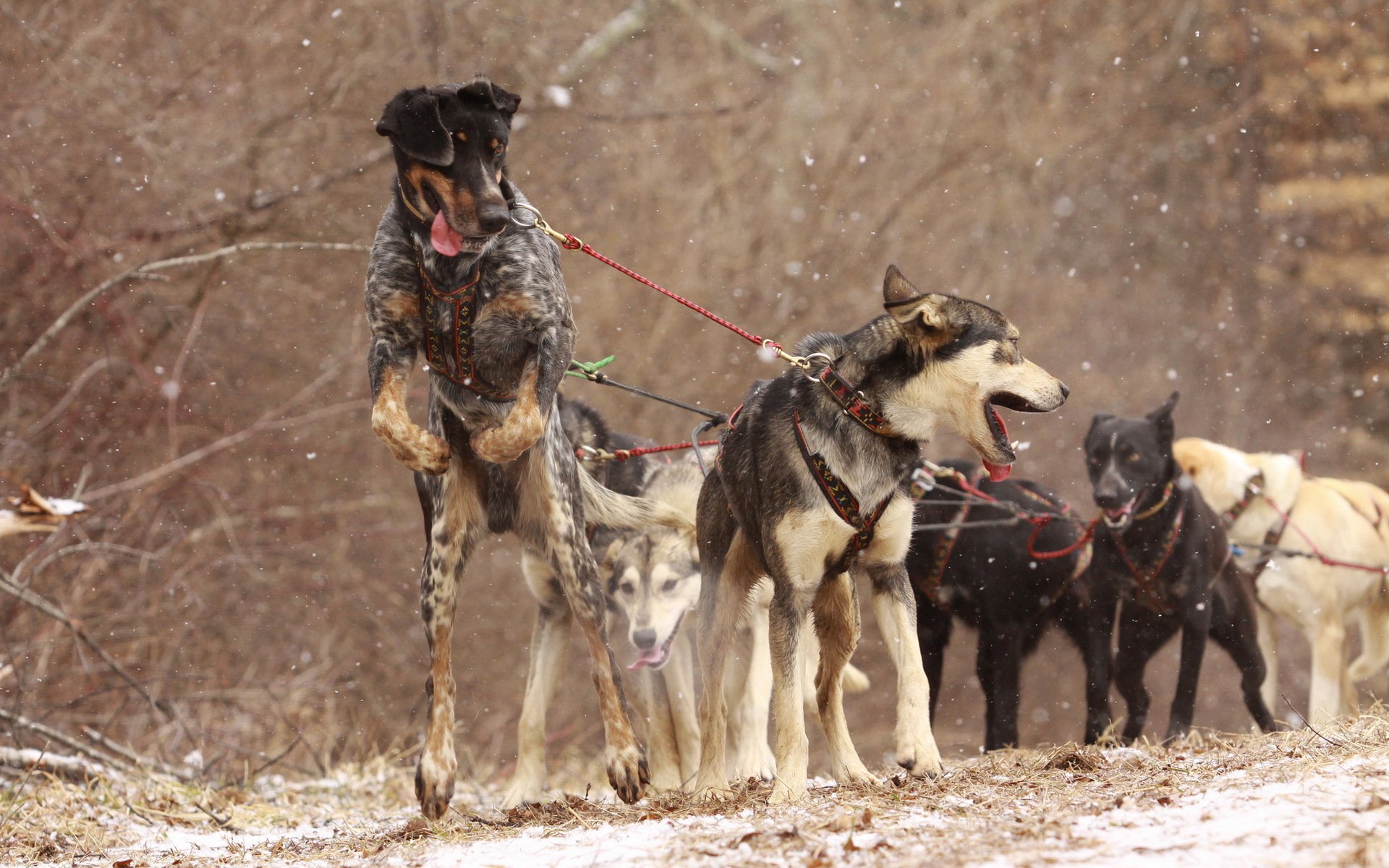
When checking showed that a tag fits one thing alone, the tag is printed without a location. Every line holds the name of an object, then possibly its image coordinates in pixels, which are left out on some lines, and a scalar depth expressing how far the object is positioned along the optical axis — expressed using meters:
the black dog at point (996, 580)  14.40
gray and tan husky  8.39
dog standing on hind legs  7.86
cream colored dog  17.67
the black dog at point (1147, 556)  13.90
